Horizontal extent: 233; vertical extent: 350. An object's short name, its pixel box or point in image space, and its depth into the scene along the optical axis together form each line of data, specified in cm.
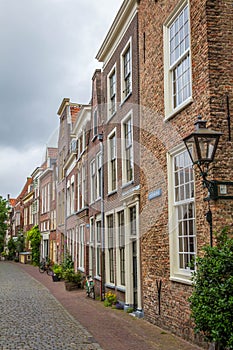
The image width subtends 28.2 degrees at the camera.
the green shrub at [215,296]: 695
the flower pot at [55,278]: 2614
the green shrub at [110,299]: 1548
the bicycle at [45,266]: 3437
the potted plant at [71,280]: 2108
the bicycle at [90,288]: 1798
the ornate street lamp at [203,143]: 765
